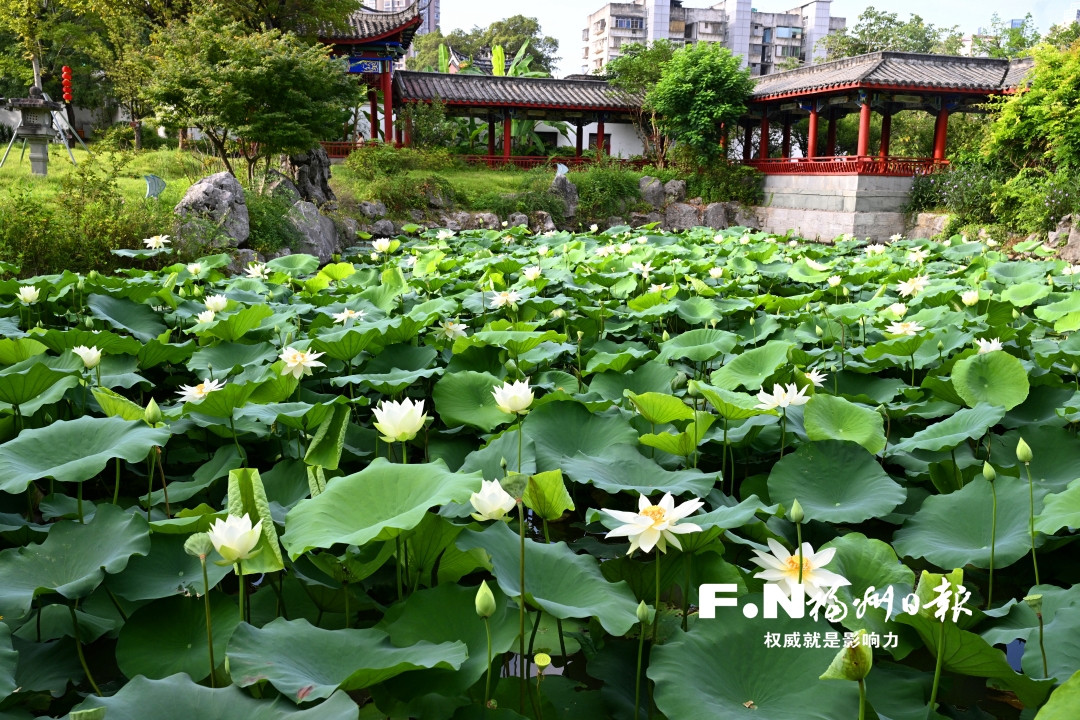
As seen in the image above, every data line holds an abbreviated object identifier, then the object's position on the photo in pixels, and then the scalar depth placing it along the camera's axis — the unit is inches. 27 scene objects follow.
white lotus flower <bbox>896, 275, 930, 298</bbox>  148.9
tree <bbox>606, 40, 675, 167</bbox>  779.4
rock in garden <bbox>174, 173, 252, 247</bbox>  274.4
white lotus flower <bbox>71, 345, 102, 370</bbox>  87.4
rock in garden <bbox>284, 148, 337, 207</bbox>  452.8
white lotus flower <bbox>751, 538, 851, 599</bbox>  50.6
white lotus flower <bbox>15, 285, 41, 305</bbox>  127.5
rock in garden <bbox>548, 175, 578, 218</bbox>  629.0
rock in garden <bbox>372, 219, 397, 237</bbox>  495.2
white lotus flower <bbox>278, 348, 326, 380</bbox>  86.1
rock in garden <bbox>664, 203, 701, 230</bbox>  678.5
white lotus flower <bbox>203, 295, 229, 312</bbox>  126.4
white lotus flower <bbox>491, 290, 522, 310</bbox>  136.1
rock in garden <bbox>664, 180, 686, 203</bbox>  698.2
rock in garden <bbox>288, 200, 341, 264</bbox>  358.1
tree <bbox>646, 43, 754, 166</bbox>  698.2
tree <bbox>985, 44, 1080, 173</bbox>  467.5
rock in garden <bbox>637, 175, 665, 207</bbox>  690.8
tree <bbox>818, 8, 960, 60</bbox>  1198.9
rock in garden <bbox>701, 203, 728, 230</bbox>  682.2
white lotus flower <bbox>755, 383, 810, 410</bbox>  77.6
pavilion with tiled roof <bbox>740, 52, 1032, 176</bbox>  613.3
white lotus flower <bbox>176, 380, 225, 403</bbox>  77.8
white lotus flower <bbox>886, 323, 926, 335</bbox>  111.9
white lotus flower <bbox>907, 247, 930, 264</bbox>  216.7
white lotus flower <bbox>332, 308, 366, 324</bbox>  125.4
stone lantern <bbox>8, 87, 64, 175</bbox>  423.8
